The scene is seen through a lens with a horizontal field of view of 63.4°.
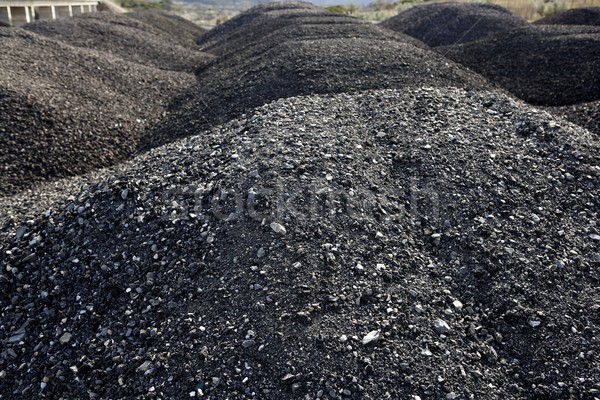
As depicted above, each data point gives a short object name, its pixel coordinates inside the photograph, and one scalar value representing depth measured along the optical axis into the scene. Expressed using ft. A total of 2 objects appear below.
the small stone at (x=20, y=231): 12.34
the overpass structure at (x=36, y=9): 47.16
